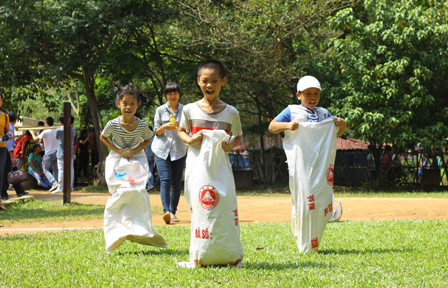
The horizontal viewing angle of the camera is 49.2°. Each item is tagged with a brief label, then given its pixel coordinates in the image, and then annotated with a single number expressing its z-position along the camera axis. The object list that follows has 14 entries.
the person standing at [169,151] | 7.12
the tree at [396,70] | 13.84
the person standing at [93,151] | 19.38
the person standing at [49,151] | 14.42
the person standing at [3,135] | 8.60
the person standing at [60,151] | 13.49
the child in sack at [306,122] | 4.72
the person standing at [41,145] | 17.12
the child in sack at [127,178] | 4.74
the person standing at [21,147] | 15.16
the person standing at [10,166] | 10.89
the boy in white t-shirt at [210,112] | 4.07
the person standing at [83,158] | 18.81
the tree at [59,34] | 15.05
